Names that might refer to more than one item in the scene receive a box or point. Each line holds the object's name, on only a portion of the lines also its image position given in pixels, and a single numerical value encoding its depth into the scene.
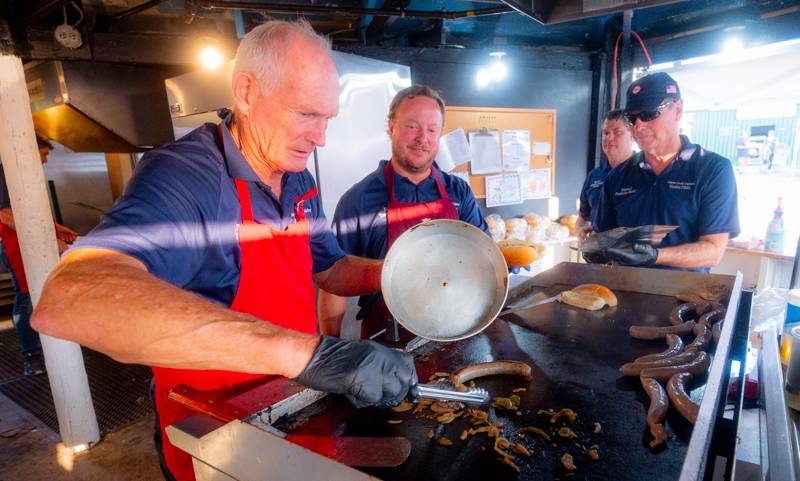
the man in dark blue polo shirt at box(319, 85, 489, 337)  2.58
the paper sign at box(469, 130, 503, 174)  4.58
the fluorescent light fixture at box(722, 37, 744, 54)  4.03
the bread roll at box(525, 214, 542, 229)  4.79
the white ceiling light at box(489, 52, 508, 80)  4.50
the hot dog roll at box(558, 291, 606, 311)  2.20
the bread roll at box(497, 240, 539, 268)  2.07
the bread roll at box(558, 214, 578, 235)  4.96
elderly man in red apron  0.93
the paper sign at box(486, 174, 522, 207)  4.74
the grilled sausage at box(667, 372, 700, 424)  1.28
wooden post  2.76
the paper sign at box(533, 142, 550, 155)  4.92
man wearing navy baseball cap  2.56
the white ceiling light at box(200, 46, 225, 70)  3.37
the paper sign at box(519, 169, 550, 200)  4.92
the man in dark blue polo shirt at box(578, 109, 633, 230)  3.72
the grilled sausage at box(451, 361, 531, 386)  1.54
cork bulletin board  4.45
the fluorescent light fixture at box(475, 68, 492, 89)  4.51
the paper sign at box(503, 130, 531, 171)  4.75
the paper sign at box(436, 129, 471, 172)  4.40
